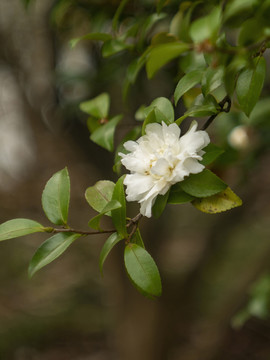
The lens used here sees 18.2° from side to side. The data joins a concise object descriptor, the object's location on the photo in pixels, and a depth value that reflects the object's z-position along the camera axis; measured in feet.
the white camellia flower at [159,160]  1.85
